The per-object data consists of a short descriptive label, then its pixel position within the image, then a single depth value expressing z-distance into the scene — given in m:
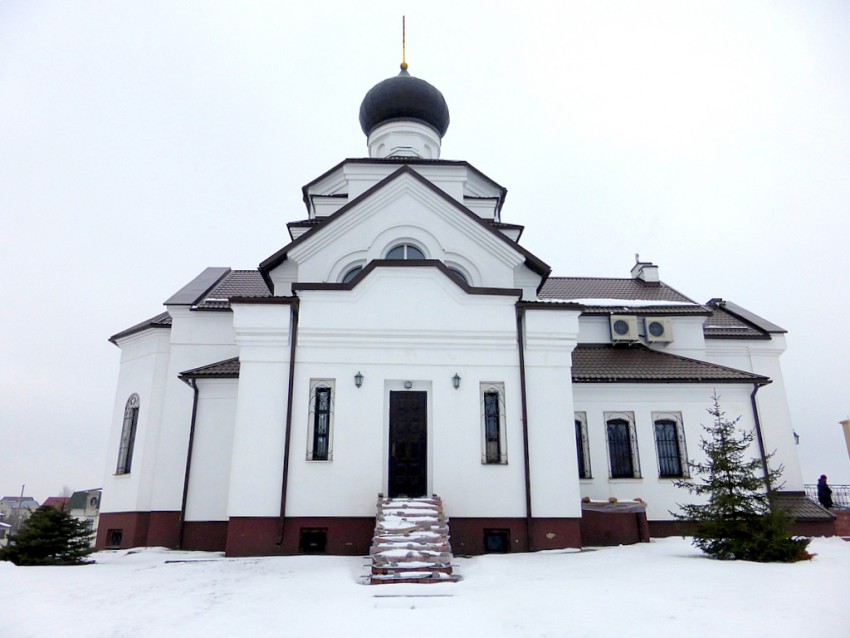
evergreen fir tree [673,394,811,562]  9.97
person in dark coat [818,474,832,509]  19.45
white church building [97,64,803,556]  12.91
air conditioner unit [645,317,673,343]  20.00
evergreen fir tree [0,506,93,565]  11.48
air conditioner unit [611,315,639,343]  19.73
